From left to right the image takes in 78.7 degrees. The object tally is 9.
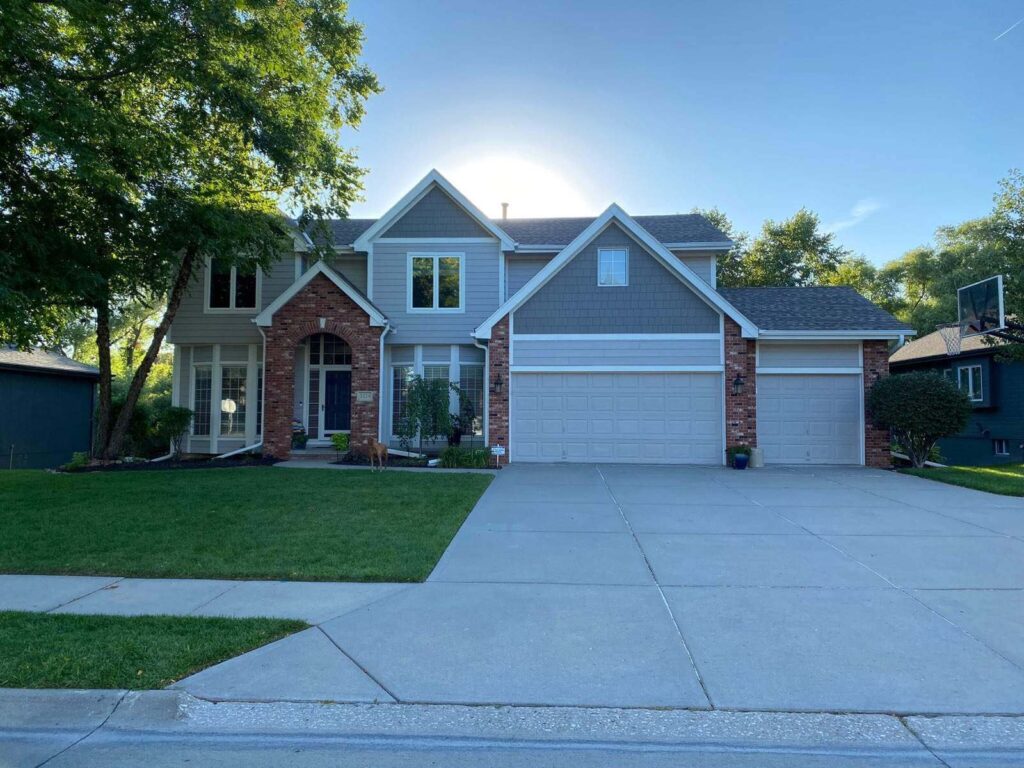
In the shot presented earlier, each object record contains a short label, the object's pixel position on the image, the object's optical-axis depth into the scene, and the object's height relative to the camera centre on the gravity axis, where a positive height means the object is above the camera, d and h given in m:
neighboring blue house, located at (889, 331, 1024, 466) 21.32 +0.28
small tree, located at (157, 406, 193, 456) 17.55 -0.64
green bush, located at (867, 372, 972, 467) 14.19 +0.03
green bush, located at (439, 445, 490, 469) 15.08 -1.33
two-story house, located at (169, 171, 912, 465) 15.53 +1.09
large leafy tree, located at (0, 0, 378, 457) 10.35 +5.17
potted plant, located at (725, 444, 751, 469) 14.88 -1.20
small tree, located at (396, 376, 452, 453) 15.34 -0.19
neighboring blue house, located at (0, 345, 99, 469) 19.84 -0.26
